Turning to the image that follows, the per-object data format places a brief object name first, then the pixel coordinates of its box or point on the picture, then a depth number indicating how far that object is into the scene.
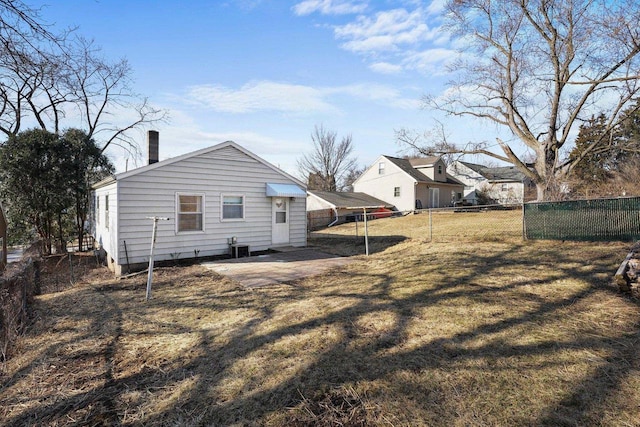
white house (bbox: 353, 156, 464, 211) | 29.23
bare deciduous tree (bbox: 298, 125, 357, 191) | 44.34
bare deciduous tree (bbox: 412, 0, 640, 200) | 13.86
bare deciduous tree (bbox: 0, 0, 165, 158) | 4.80
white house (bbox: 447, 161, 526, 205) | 33.31
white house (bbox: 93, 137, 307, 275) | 8.77
